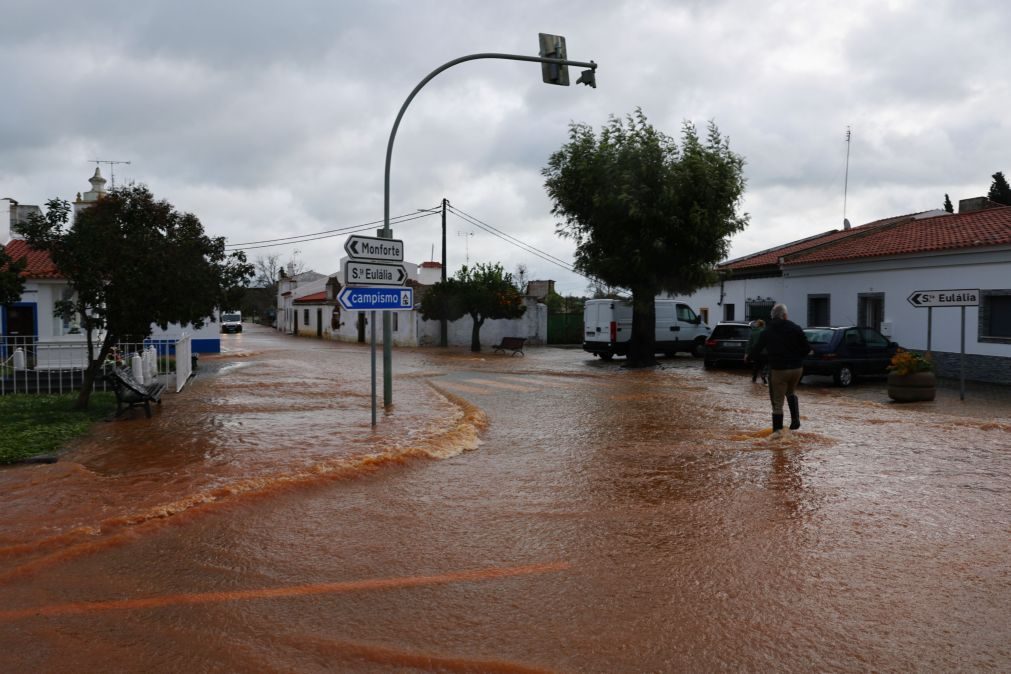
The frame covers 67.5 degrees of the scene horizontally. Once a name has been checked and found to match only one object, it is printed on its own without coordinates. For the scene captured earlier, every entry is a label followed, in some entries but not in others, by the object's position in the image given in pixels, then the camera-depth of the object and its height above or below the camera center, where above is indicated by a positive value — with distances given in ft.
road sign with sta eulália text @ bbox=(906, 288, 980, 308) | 47.37 +1.18
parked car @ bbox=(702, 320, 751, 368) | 73.20 -2.58
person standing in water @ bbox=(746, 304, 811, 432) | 33.22 -1.53
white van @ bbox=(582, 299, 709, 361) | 86.69 -1.26
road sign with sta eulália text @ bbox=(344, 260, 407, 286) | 34.09 +2.11
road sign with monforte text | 34.12 +3.30
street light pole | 39.38 +9.51
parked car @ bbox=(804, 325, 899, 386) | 57.77 -2.84
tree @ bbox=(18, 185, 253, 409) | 36.94 +2.78
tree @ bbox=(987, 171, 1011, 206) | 126.00 +21.24
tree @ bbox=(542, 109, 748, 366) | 71.72 +10.69
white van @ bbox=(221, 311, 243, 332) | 204.03 -0.97
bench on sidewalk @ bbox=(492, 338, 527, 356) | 99.91 -3.41
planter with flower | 47.65 -3.98
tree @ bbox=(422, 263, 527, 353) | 104.42 +2.88
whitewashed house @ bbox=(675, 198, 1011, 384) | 61.87 +3.72
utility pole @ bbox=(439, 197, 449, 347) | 118.83 -2.27
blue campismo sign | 34.04 +0.92
